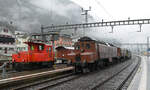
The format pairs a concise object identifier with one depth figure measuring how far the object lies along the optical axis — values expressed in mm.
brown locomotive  14602
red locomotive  14773
